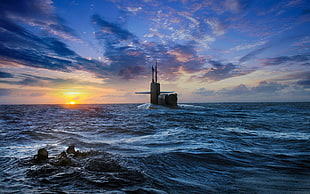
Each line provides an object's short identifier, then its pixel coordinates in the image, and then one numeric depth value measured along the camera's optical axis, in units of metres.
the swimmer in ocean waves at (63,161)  4.23
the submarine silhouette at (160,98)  38.56
